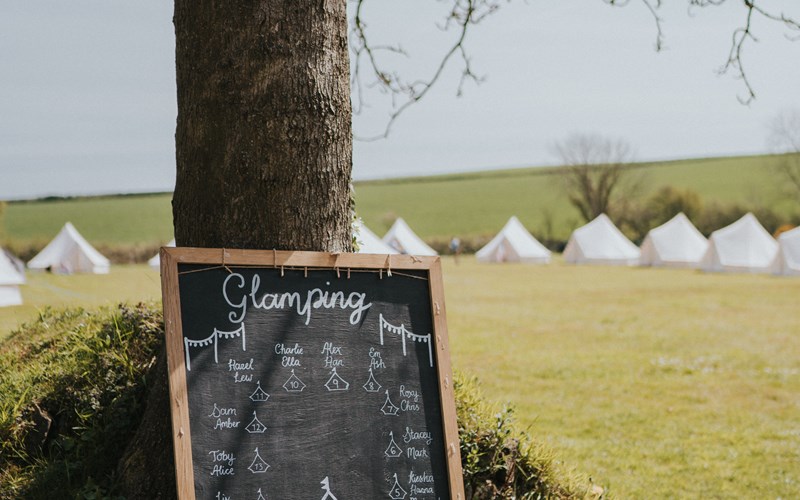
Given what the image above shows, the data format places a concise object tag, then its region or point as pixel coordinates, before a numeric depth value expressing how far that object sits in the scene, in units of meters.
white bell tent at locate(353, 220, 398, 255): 20.33
